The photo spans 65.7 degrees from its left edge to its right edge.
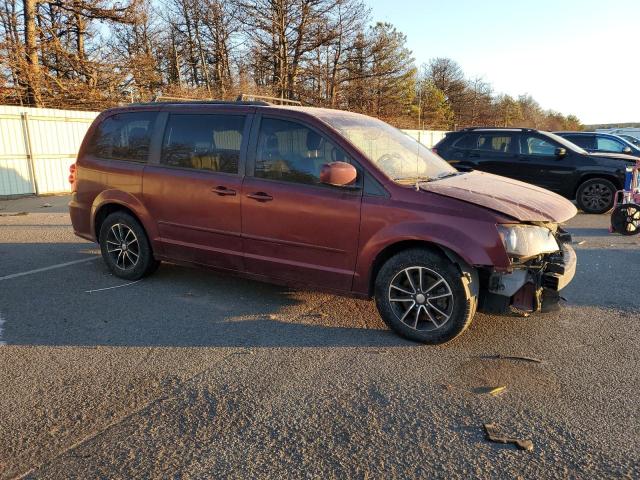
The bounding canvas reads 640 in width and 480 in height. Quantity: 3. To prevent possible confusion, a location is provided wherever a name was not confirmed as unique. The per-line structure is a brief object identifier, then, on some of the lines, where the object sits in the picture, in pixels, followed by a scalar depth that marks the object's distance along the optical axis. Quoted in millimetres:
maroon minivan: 3854
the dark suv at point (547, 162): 10380
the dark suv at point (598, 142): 13711
